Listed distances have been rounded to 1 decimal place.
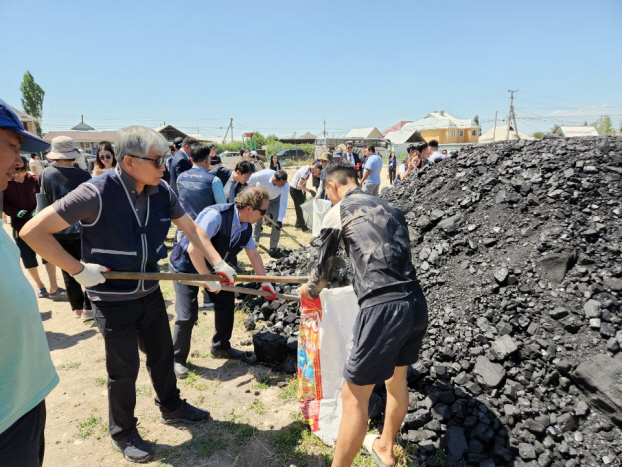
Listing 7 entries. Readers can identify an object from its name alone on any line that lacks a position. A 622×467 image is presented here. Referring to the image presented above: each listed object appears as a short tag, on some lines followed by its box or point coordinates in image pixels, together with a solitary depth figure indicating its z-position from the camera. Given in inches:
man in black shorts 87.7
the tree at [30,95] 1973.4
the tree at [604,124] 2234.5
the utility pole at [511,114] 1823.3
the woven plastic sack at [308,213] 342.6
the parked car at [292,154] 1596.9
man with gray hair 88.8
